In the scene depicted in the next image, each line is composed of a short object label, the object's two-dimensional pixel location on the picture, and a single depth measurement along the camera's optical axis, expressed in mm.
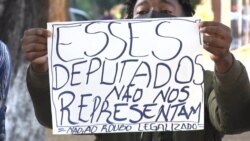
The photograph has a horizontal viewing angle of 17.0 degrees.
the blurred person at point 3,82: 3690
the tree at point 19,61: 6696
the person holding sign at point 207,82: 3175
